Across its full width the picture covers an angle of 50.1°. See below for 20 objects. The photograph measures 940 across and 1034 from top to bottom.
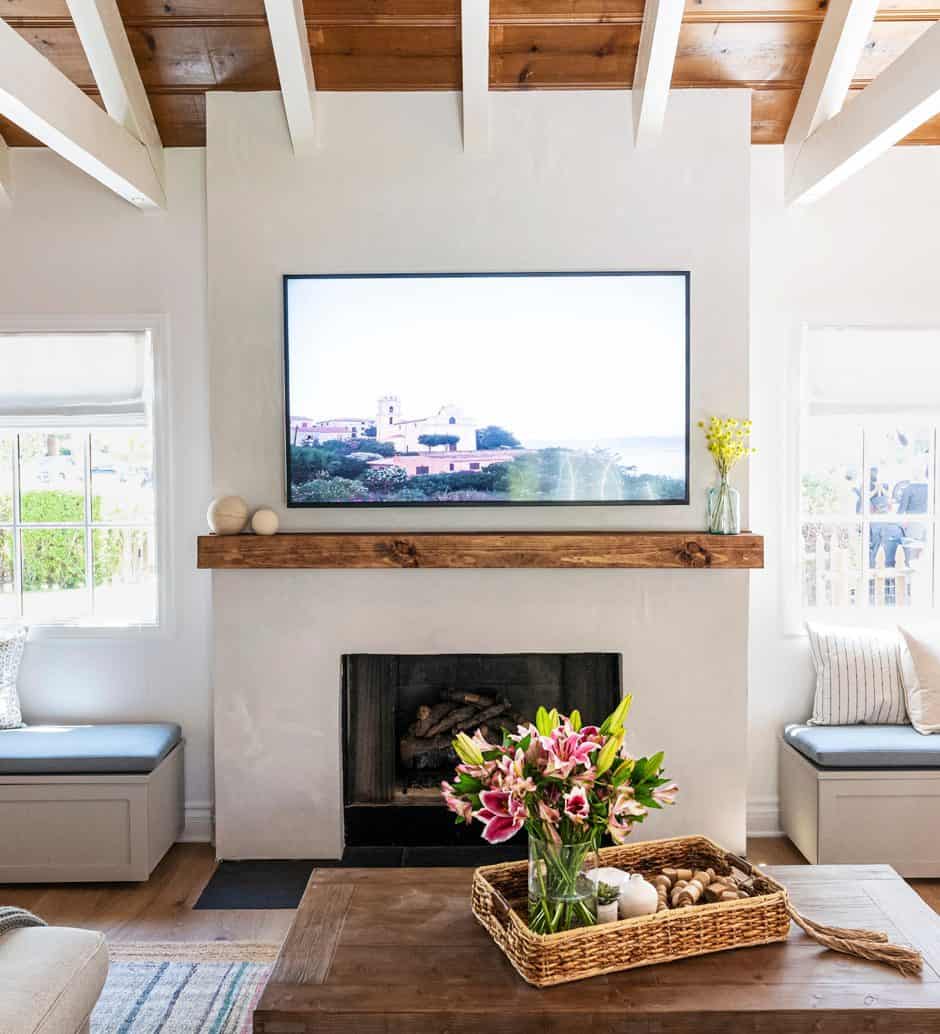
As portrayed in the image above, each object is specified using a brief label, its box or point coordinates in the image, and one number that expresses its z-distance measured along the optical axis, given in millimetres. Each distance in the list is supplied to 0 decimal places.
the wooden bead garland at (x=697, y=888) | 2016
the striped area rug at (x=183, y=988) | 2555
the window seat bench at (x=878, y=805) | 3404
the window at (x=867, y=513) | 3895
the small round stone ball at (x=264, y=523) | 3438
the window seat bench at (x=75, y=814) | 3369
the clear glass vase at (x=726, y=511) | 3441
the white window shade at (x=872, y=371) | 3807
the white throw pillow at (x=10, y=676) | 3674
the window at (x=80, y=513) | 3814
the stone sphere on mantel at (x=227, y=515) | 3436
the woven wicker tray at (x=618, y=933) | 1847
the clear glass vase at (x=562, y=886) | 1925
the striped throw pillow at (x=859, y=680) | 3711
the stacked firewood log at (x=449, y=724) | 3740
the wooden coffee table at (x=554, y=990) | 1757
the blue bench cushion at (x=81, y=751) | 3369
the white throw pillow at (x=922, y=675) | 3592
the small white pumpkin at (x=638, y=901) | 1972
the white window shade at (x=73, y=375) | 3764
